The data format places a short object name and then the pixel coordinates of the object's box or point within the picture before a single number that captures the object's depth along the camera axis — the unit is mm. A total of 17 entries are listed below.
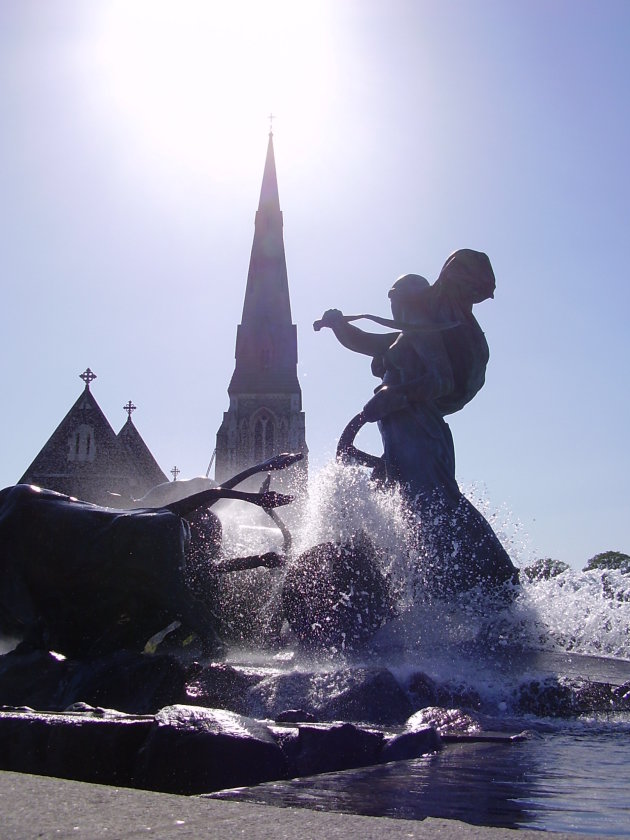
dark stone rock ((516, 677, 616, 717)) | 5125
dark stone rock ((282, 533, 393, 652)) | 6902
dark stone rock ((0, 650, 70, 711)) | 4711
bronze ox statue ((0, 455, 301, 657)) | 5332
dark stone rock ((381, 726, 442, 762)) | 3191
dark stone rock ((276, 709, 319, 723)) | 3906
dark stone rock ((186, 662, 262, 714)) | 4848
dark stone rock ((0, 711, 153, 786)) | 2609
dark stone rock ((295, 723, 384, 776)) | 2922
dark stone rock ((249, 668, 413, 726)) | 4668
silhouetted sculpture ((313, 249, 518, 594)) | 8297
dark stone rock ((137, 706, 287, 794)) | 2568
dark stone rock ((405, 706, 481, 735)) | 3988
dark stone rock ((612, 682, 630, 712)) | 5203
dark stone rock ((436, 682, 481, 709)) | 5129
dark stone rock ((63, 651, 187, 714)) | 4547
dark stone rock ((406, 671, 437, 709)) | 5059
